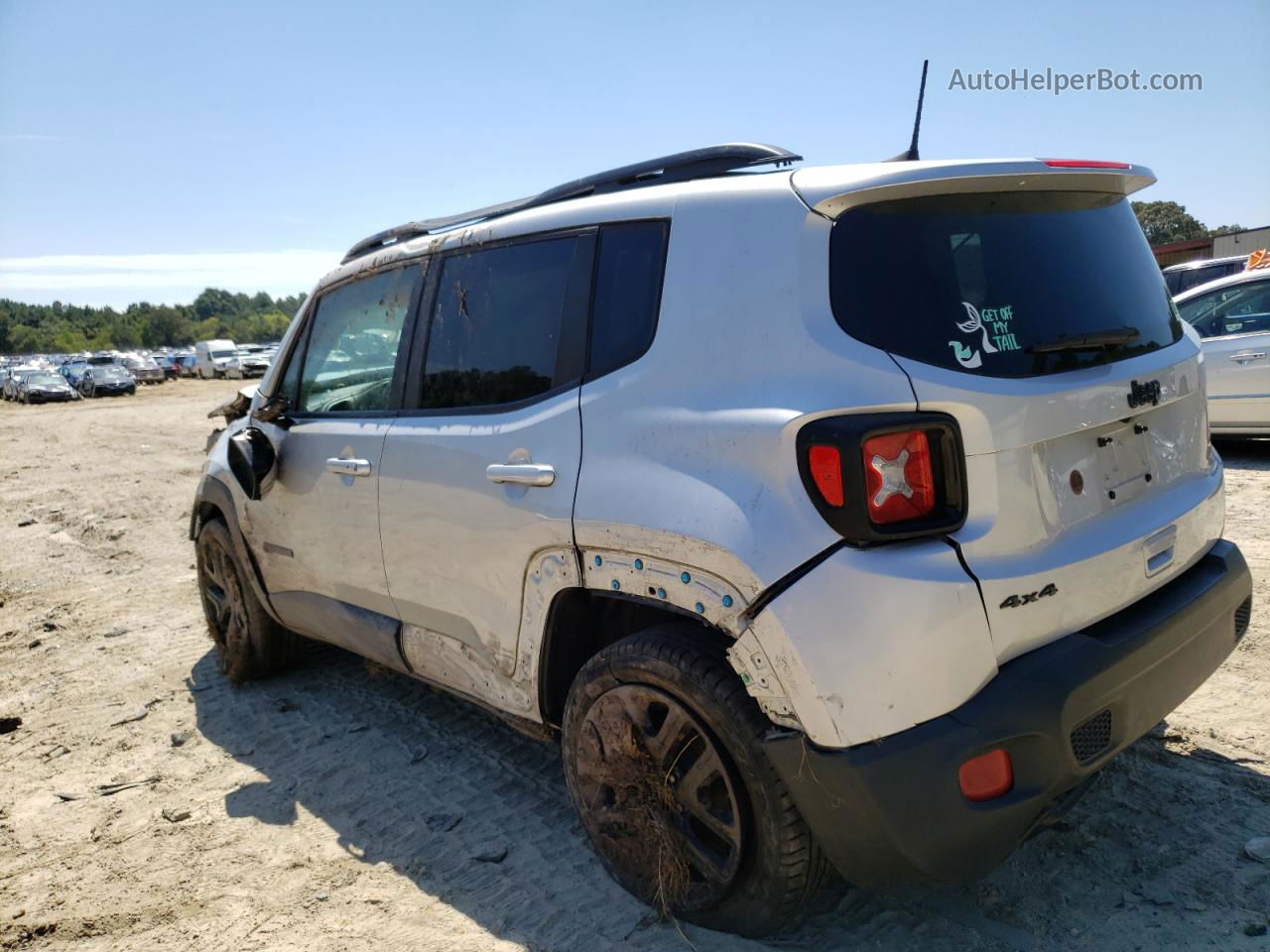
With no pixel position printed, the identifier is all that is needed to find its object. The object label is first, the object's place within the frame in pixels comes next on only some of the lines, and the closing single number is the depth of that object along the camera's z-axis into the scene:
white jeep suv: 2.11
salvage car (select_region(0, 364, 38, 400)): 39.77
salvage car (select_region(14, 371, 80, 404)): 38.22
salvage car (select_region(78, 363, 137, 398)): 40.66
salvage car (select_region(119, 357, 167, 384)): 48.72
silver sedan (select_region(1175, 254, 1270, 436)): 8.16
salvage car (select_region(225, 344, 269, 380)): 45.84
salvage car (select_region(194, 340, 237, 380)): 48.53
